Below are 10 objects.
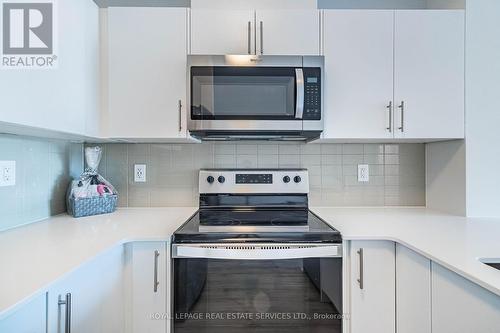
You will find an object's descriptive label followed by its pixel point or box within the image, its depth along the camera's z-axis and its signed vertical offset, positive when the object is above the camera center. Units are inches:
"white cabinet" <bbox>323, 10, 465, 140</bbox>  64.9 +20.2
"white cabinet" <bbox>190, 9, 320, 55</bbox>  64.2 +28.5
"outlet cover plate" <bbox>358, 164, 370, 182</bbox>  79.9 -1.7
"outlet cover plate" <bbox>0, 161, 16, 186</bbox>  51.6 -1.1
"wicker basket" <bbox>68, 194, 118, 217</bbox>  66.1 -8.8
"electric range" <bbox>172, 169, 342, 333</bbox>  51.6 -19.5
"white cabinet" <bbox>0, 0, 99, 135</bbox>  39.5 +12.5
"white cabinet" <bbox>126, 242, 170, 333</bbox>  52.9 -21.3
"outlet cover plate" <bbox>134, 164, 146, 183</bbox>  79.0 -1.9
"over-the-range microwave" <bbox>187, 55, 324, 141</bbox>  61.3 +14.9
